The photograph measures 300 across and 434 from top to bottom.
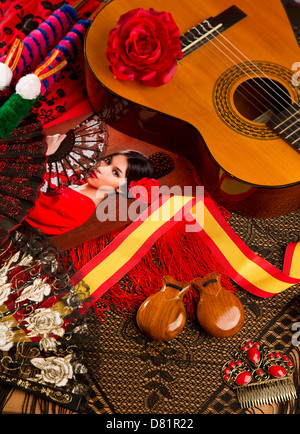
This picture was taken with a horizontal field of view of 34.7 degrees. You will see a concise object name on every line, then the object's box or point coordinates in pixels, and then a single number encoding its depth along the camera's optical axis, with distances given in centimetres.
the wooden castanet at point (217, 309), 117
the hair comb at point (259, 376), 114
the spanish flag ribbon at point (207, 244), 126
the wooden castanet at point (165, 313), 115
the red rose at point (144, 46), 125
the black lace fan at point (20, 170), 113
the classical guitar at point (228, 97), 124
